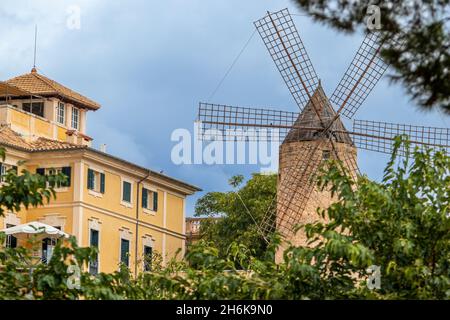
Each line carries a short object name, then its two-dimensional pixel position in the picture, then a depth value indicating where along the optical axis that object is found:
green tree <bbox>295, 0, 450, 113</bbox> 24.11
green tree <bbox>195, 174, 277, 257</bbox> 81.69
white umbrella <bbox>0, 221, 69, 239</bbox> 66.44
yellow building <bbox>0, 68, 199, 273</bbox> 75.19
